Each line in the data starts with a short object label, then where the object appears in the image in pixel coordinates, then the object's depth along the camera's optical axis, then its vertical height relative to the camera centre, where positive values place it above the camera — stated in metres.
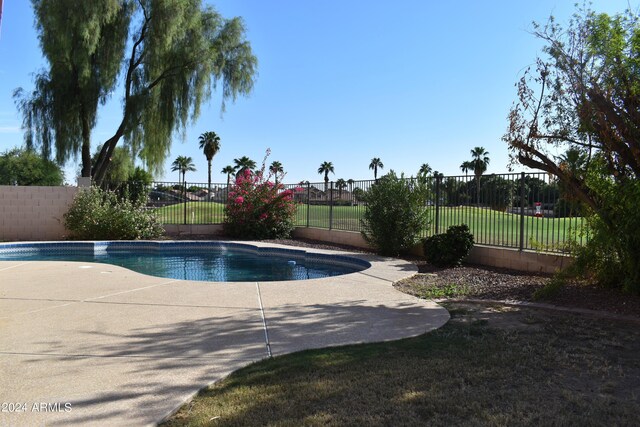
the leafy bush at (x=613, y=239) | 6.22 -0.40
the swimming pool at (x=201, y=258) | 11.14 -1.48
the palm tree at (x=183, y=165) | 83.38 +7.90
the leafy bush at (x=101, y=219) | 16.02 -0.37
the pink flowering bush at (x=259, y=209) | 17.30 -0.01
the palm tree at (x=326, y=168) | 89.50 +7.94
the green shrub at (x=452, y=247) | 10.12 -0.82
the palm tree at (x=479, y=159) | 65.68 +7.36
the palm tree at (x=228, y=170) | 78.31 +6.72
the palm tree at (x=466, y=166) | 70.44 +6.82
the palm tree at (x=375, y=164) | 92.03 +9.09
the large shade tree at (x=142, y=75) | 18.27 +5.52
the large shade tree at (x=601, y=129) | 6.10 +1.15
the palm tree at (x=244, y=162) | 75.00 +7.60
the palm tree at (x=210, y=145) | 61.31 +8.47
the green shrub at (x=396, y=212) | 11.68 -0.07
